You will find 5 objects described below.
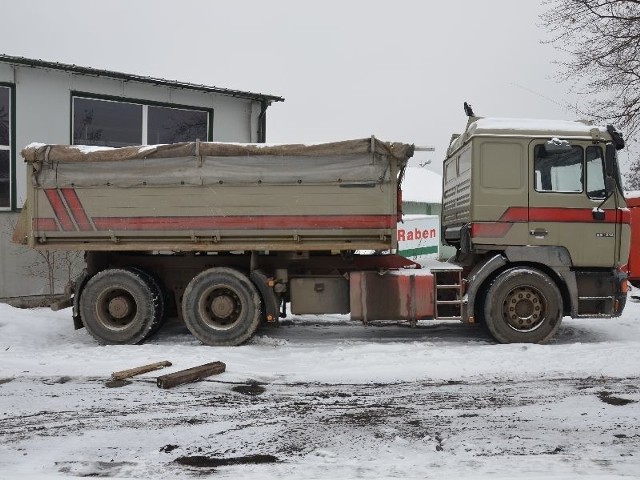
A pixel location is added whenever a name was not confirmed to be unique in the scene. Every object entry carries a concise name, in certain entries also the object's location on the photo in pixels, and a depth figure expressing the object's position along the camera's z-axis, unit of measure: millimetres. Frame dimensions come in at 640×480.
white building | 10688
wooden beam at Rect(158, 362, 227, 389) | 5699
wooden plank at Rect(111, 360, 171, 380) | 5996
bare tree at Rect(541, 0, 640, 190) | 15188
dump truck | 7492
